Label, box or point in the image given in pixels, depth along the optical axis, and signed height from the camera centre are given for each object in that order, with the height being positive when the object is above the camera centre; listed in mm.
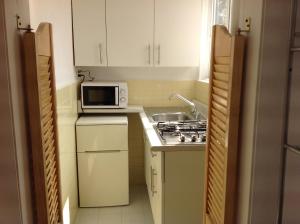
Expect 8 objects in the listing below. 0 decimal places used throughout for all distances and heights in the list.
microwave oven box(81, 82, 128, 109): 2900 -289
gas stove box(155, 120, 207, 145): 1937 -478
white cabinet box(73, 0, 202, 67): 2809 +333
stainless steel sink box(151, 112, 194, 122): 2867 -498
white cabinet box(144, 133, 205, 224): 1896 -789
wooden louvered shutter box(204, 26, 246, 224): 1013 -241
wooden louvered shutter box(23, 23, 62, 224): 1009 -203
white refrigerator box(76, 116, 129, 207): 2703 -861
